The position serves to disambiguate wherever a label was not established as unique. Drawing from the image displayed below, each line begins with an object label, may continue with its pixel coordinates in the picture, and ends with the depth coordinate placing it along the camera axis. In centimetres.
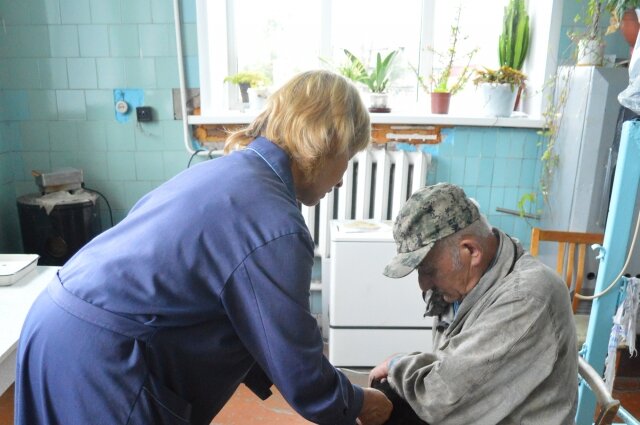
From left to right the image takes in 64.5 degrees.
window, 309
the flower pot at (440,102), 304
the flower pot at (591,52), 242
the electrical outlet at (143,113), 297
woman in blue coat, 96
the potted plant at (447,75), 305
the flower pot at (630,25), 236
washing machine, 259
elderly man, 110
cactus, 303
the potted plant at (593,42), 242
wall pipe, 283
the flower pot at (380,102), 307
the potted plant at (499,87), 296
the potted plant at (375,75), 305
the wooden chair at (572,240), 210
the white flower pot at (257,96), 309
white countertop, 142
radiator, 295
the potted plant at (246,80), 307
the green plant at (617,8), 201
